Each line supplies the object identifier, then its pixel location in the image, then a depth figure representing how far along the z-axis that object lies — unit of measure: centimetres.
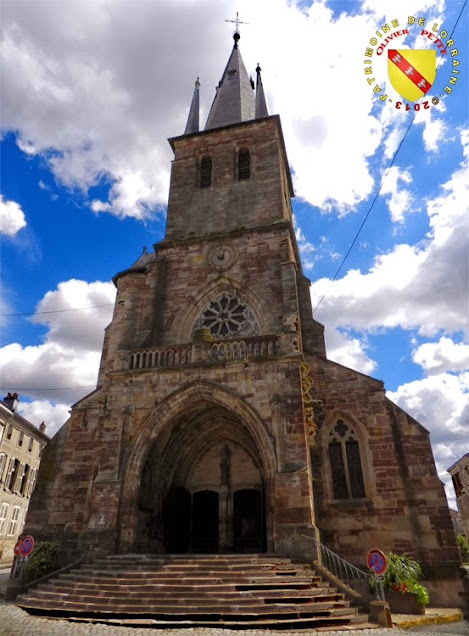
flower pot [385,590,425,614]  922
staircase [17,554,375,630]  736
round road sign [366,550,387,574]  831
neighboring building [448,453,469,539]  3386
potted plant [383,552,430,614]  925
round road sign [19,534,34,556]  979
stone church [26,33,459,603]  1142
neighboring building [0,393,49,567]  2475
